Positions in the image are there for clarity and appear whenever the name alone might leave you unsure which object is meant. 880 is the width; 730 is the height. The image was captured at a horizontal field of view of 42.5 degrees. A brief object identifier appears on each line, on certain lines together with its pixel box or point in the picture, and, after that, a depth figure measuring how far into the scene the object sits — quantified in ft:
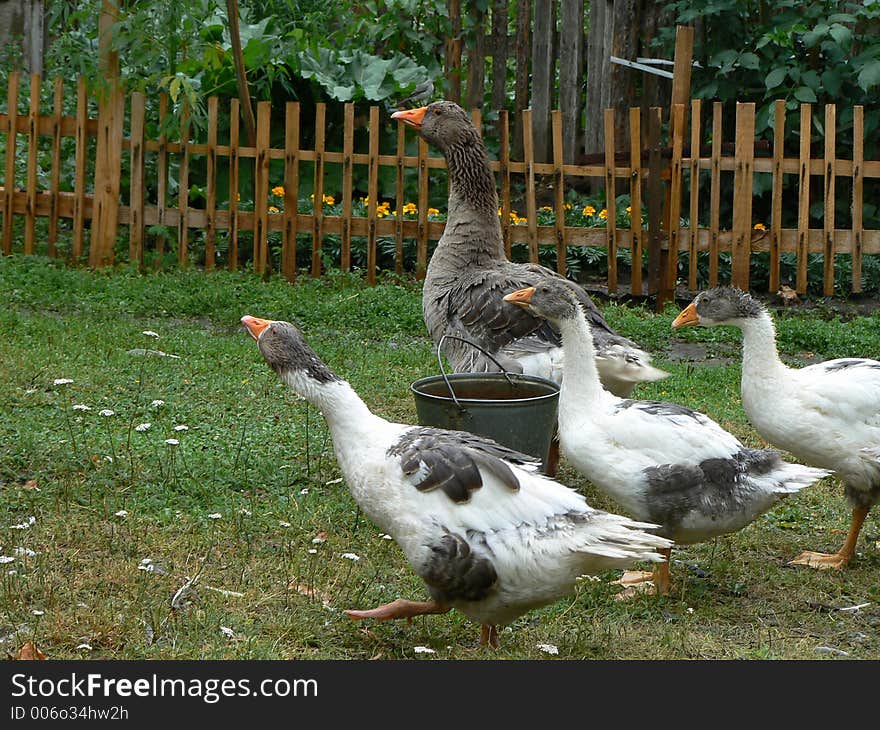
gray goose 20.45
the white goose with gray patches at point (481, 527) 13.14
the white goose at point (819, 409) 17.07
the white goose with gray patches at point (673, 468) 15.72
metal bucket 17.46
